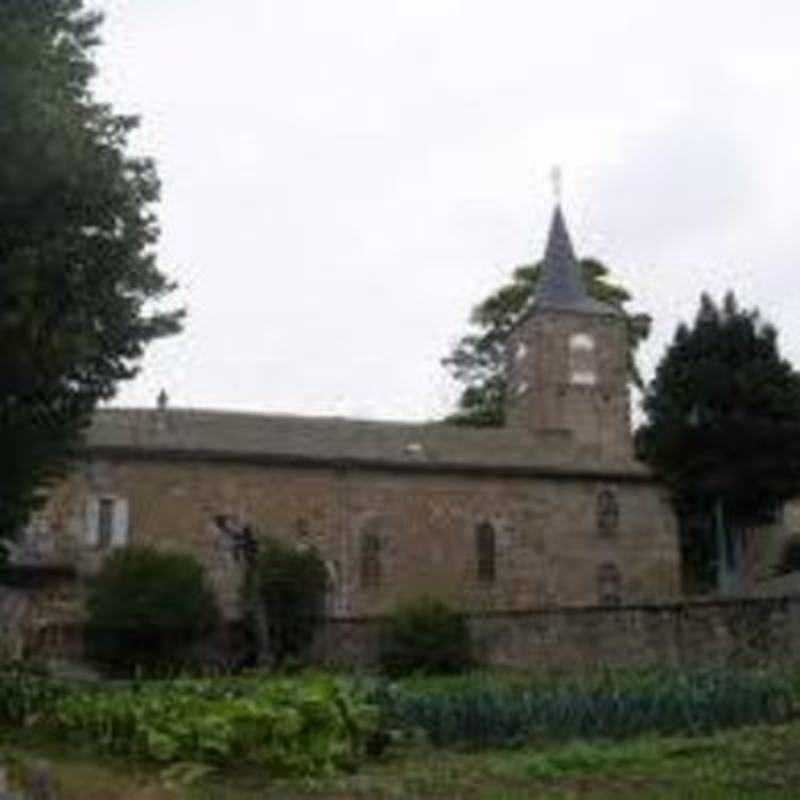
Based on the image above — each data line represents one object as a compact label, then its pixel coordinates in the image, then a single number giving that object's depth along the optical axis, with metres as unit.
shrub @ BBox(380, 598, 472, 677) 39.81
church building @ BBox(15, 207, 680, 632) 52.34
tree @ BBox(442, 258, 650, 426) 67.38
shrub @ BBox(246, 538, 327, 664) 42.78
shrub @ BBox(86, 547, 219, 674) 42.44
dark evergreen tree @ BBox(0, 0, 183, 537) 21.16
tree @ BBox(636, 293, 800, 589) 50.62
